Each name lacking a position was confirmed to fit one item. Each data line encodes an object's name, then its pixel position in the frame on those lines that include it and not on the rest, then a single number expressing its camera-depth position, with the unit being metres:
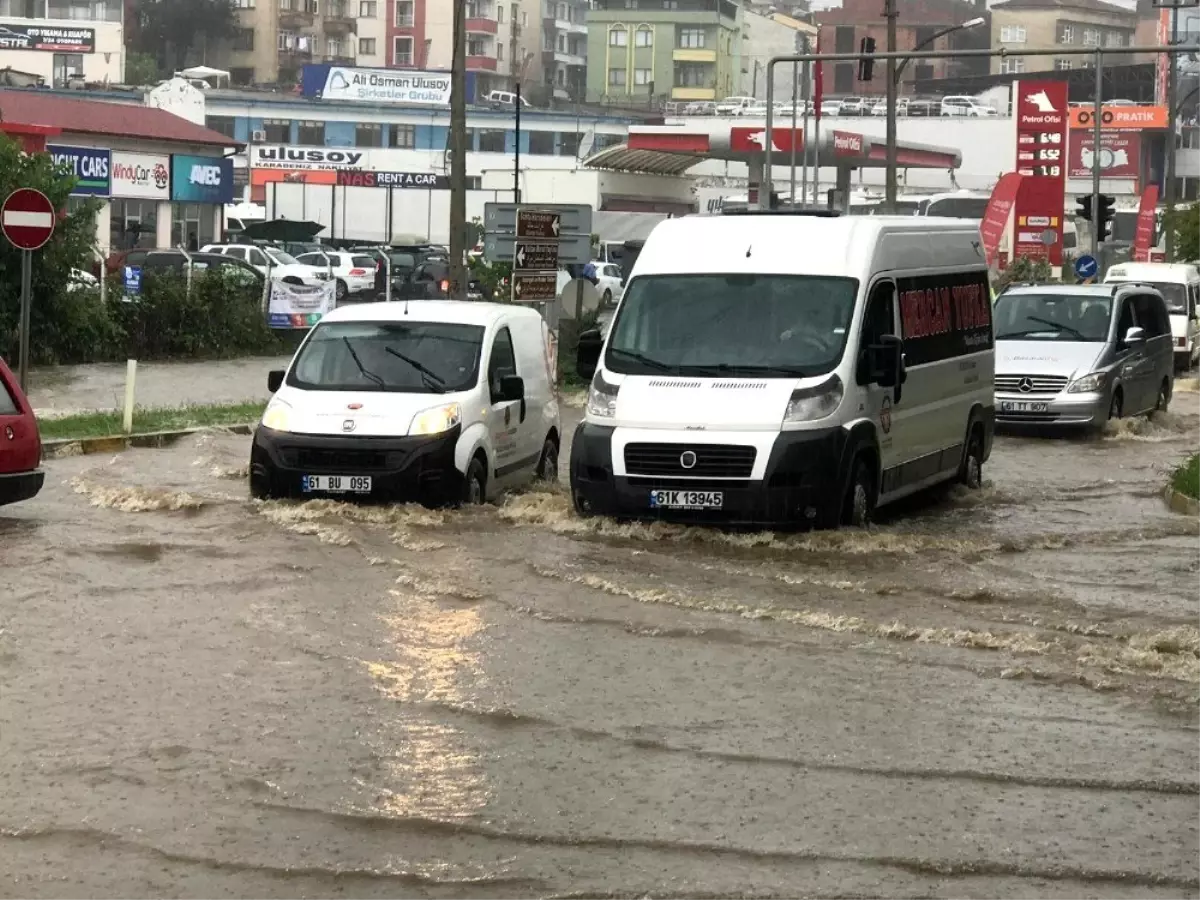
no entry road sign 20.69
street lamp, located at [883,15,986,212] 40.84
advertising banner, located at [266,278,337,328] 37.25
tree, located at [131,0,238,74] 131.38
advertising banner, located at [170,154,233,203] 56.97
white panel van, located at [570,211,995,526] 14.31
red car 14.36
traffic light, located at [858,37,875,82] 38.53
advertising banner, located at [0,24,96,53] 108.56
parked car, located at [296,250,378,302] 56.28
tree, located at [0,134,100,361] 30.59
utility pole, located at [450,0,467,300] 29.98
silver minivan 24.53
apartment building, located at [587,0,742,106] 136.50
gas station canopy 62.28
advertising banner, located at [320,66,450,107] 103.69
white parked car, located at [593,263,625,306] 56.15
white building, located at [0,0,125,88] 108.31
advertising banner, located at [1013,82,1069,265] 57.25
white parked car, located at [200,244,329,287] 50.53
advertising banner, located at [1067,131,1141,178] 110.19
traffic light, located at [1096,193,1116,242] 46.16
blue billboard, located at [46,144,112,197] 48.44
